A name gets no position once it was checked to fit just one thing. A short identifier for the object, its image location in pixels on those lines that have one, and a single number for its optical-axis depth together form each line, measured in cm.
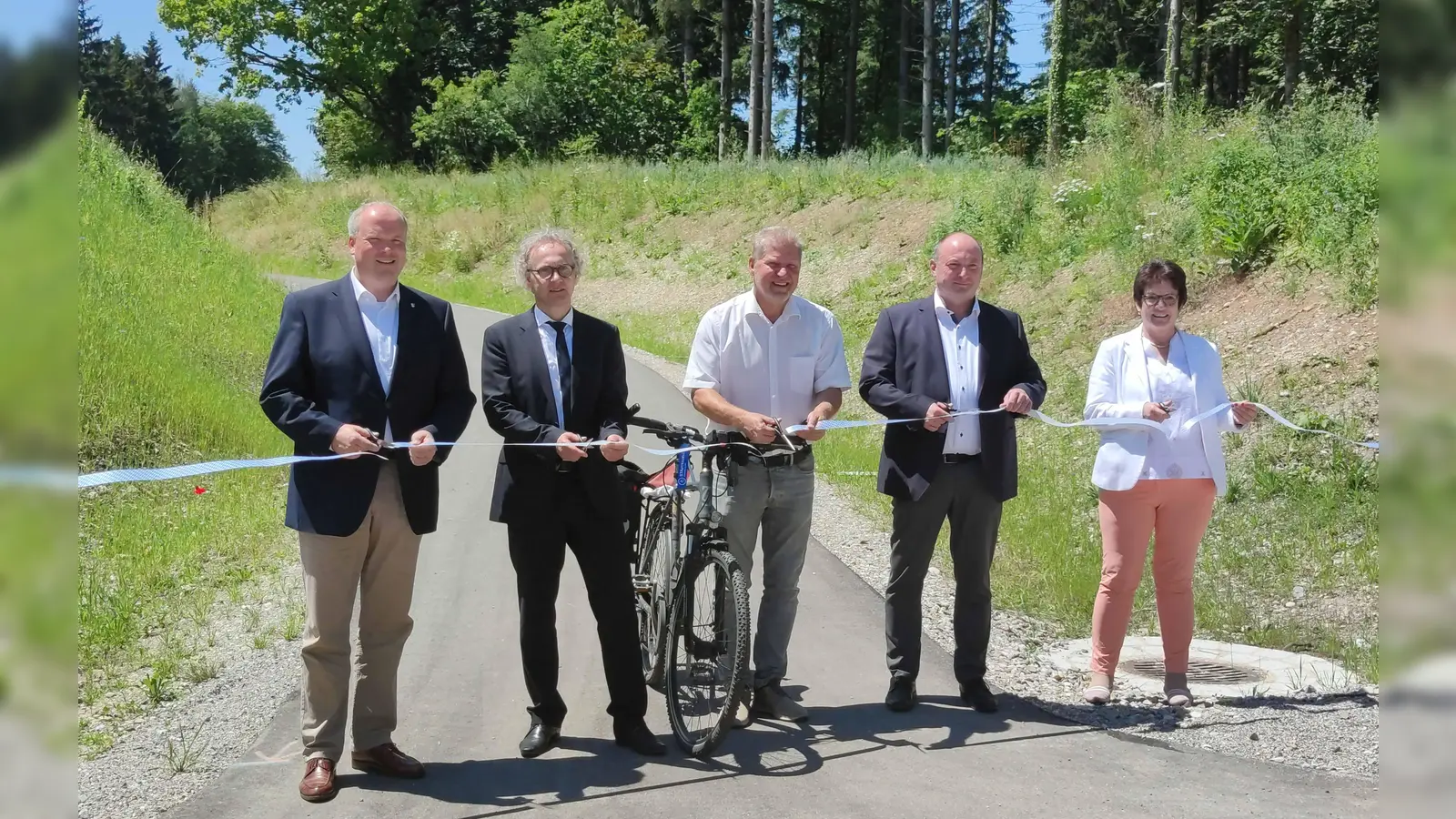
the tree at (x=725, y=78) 5731
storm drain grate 698
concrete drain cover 677
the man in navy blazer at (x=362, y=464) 536
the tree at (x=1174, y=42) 3042
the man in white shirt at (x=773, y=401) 649
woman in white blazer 654
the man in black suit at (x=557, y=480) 588
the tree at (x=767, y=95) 4538
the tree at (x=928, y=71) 5231
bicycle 594
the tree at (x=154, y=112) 6956
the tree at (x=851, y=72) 6241
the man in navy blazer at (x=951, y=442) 655
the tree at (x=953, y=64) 5694
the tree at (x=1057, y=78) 2922
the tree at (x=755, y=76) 4691
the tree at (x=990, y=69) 6101
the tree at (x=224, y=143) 8181
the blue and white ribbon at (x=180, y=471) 405
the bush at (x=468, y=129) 5678
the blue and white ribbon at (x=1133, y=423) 651
